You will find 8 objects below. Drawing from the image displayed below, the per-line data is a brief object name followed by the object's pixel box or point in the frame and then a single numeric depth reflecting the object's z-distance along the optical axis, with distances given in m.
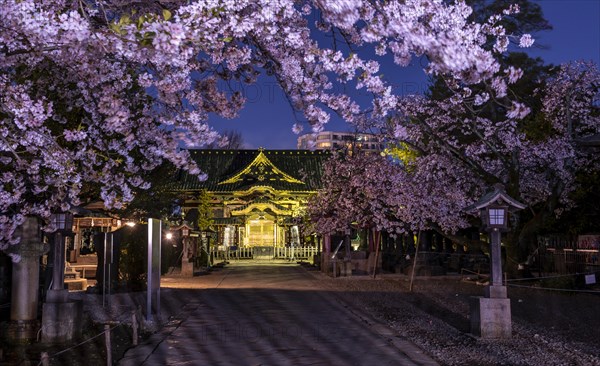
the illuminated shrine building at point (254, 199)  44.06
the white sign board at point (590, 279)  14.44
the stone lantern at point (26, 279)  11.50
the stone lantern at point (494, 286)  10.67
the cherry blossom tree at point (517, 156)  19.34
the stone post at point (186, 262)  27.73
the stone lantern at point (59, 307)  10.63
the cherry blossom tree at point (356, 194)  24.45
